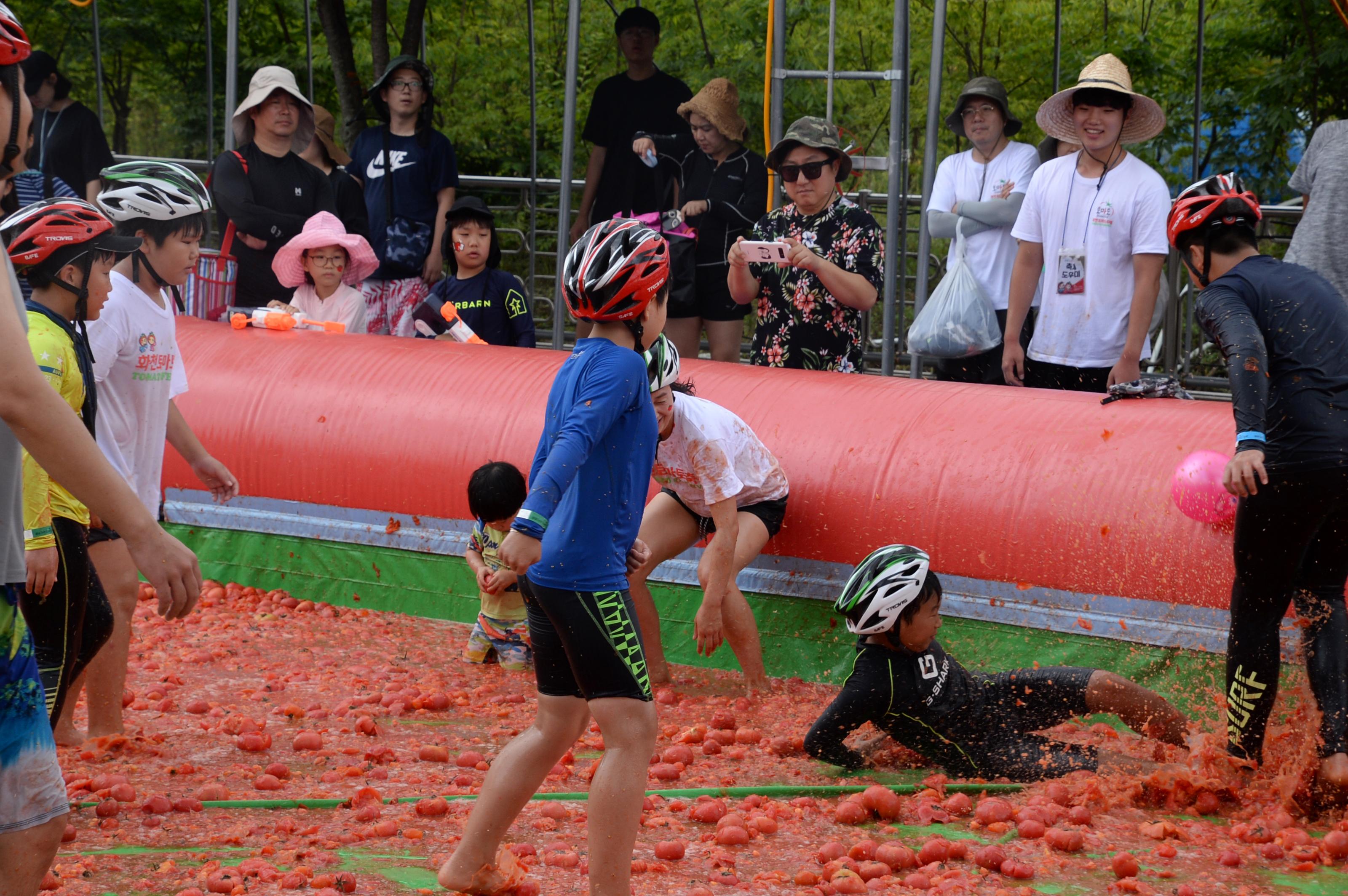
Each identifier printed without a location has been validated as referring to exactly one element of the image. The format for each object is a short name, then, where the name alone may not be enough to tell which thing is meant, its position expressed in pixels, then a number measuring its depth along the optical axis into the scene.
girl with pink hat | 16.08
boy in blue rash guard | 6.96
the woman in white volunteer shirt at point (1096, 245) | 12.18
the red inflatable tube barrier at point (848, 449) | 10.52
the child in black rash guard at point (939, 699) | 9.46
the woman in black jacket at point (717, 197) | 15.98
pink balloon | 9.92
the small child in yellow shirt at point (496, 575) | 12.04
